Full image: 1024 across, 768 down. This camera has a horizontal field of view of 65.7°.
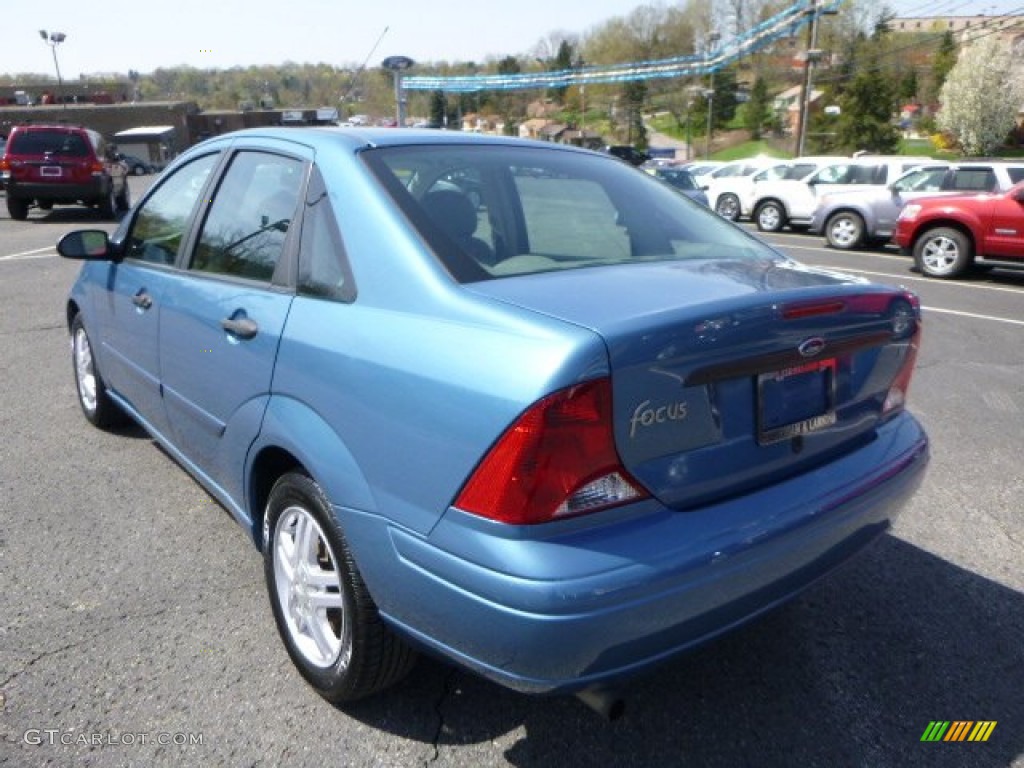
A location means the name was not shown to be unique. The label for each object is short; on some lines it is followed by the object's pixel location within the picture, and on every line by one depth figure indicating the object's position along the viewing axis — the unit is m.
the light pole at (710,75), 50.62
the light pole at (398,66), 20.11
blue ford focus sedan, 1.71
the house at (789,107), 74.15
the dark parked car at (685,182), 17.83
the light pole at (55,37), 64.56
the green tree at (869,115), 46.28
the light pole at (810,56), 26.88
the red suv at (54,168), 15.26
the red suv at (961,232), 10.53
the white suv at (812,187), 16.14
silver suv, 13.36
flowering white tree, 56.50
